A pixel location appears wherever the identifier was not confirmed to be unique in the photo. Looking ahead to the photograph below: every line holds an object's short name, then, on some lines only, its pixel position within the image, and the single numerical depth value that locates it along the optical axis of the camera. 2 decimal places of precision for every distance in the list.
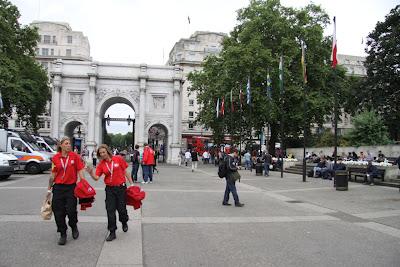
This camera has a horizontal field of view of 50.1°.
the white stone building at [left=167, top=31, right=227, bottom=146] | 88.50
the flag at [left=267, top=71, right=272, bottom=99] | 30.66
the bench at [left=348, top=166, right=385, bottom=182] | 21.19
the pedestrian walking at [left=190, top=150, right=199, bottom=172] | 32.60
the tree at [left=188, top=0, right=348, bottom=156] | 39.25
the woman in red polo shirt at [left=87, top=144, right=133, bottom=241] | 7.61
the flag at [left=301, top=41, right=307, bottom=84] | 23.77
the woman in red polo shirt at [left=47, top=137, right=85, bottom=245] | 7.18
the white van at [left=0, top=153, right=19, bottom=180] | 20.28
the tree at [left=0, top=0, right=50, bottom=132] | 35.22
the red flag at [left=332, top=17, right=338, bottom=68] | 19.73
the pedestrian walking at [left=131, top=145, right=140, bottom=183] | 20.92
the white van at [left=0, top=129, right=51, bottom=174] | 26.53
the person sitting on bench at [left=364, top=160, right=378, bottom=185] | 20.58
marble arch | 55.69
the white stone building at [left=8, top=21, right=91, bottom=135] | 95.94
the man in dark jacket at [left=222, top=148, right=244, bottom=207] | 12.47
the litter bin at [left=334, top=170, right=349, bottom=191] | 17.64
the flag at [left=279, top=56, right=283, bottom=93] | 26.86
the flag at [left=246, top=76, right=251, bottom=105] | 33.90
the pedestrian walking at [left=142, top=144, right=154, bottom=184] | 20.27
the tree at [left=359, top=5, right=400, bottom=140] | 37.78
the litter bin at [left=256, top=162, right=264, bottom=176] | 28.73
